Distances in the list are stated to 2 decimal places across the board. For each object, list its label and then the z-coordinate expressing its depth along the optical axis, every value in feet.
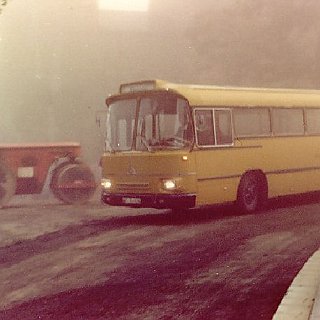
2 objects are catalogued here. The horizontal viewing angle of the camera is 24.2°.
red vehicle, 60.75
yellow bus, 44.86
